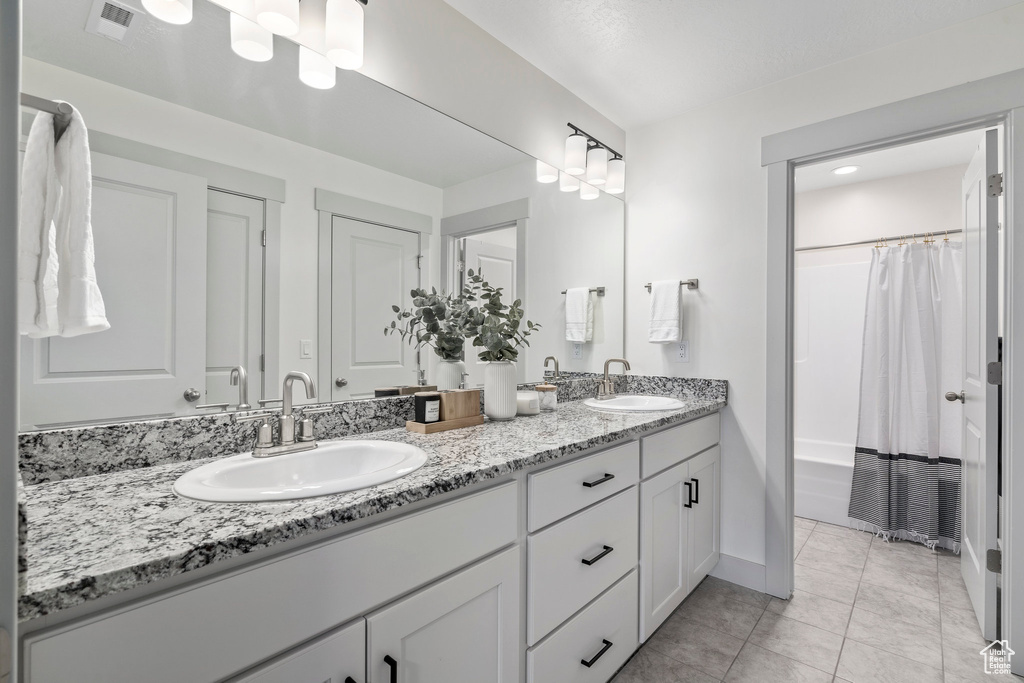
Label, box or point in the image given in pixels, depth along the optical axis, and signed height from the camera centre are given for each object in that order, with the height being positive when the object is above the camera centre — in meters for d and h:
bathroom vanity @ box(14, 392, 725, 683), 0.62 -0.39
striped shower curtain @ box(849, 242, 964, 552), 2.72 -0.33
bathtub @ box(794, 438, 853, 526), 3.02 -0.92
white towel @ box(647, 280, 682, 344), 2.43 +0.15
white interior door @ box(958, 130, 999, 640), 1.79 -0.12
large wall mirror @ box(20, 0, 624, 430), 1.00 +0.33
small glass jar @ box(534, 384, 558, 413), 2.03 -0.23
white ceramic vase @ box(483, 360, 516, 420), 1.71 -0.16
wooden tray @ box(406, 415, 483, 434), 1.48 -0.26
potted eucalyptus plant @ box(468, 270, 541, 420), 1.71 -0.05
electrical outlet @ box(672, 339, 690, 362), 2.48 -0.04
